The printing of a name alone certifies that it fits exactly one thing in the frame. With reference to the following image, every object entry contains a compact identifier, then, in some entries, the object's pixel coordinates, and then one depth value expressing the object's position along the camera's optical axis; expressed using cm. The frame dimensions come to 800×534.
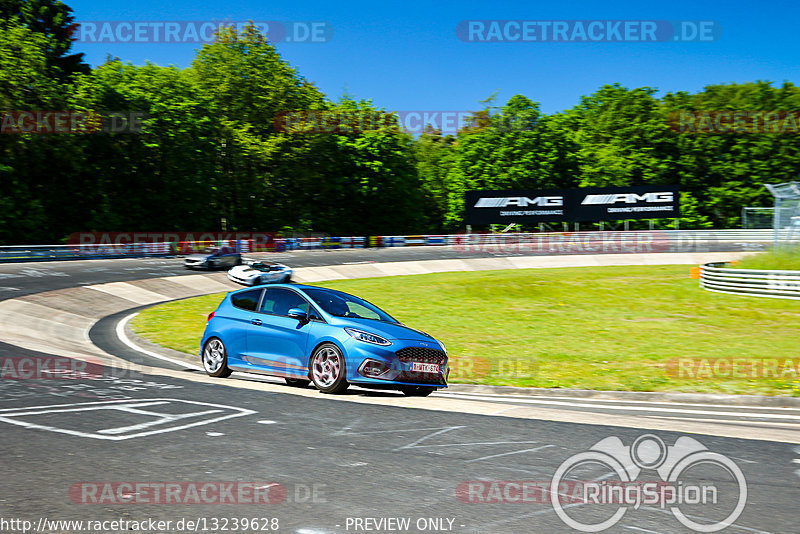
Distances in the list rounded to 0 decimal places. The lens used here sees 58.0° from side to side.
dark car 3622
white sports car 3356
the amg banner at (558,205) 5950
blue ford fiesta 997
